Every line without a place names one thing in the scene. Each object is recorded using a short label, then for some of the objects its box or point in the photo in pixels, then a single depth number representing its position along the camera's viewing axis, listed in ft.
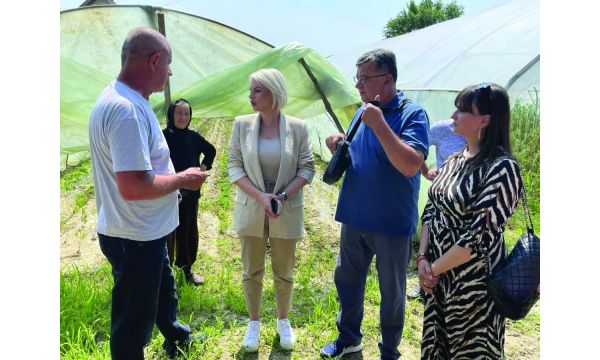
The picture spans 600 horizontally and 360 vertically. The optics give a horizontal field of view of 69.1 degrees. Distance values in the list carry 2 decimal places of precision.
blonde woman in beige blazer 8.36
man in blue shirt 6.98
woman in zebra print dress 5.54
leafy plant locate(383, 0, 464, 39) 114.21
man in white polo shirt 5.62
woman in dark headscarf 11.48
